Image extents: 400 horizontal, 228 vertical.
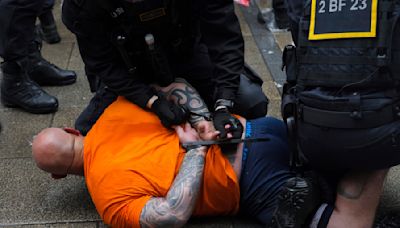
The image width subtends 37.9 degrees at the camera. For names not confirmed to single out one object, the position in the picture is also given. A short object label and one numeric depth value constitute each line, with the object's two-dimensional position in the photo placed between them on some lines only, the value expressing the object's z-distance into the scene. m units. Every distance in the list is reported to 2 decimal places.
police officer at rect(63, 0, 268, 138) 2.71
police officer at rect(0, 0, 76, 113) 3.62
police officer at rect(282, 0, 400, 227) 2.16
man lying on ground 2.52
